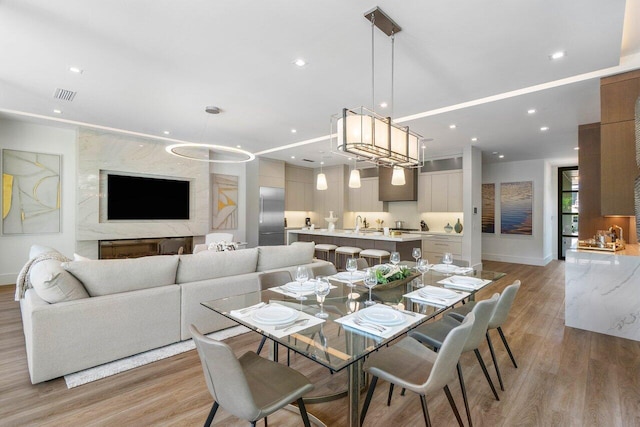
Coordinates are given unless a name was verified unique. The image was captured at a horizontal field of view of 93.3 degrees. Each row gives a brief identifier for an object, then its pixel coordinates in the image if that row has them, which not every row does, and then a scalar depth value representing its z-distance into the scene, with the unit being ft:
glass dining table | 4.86
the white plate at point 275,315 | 5.63
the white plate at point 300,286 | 7.78
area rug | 7.73
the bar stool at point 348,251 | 18.59
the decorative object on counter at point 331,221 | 23.41
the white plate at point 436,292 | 7.29
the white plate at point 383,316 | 5.49
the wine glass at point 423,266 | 9.53
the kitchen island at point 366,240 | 17.72
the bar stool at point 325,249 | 20.30
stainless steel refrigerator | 27.09
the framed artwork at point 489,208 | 28.02
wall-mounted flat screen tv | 19.93
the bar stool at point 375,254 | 17.07
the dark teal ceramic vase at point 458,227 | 23.41
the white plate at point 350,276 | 9.00
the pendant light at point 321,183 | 22.07
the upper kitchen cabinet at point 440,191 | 23.79
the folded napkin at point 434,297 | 6.82
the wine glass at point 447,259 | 10.34
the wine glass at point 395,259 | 9.88
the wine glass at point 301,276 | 7.24
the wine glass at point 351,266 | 8.61
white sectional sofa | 7.55
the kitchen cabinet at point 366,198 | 29.12
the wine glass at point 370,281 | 6.94
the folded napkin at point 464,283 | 8.15
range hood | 26.02
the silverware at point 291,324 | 5.40
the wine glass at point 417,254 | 10.38
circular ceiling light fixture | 22.36
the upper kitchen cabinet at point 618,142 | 10.64
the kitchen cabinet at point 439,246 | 22.16
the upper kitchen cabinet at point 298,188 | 30.22
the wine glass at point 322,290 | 6.22
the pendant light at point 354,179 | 19.24
